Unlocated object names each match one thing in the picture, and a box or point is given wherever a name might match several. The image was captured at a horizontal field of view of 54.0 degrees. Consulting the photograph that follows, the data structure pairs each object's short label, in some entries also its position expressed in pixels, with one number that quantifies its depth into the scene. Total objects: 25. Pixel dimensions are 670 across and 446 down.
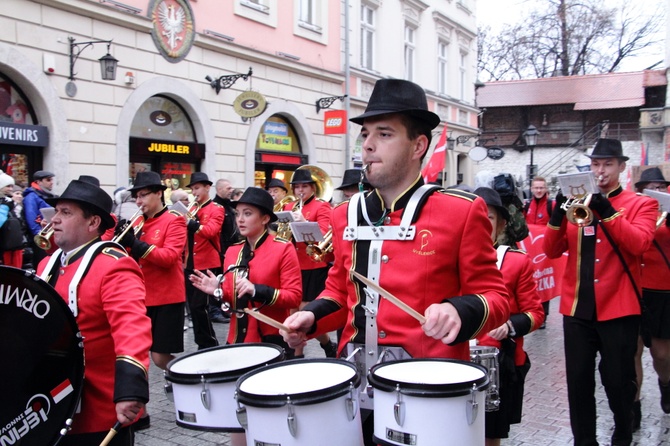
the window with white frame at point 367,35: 20.53
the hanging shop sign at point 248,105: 14.30
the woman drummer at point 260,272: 4.70
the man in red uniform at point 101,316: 2.83
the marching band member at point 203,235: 8.88
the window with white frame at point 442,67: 26.09
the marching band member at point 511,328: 3.83
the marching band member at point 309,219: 8.47
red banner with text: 9.38
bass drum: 2.55
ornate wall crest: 12.80
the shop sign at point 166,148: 12.88
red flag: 10.12
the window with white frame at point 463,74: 28.50
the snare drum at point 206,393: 2.90
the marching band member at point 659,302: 5.90
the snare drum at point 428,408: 2.26
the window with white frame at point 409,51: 23.45
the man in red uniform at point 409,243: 2.64
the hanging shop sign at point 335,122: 17.77
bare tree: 38.97
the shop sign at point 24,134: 10.12
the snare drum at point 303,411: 2.32
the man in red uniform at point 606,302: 4.54
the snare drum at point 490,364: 3.36
